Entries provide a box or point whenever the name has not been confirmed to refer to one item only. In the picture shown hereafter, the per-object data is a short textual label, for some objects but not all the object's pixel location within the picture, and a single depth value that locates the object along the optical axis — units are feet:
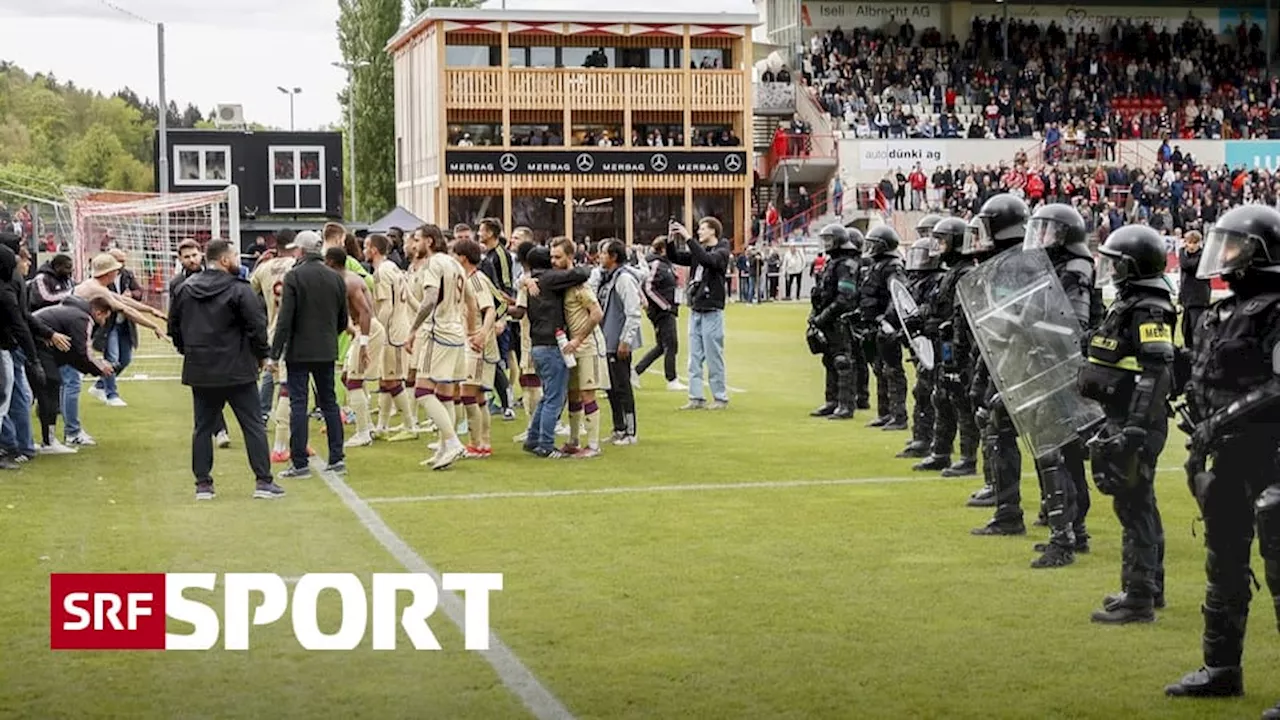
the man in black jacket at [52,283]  54.75
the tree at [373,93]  104.88
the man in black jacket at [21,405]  49.80
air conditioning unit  151.74
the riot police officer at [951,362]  41.14
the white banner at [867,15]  206.18
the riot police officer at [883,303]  56.90
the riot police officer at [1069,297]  33.27
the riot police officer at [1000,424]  36.09
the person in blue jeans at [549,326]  49.52
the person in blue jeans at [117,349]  65.51
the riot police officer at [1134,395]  27.32
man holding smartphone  62.85
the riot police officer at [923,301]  48.98
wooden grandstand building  187.73
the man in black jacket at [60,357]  51.85
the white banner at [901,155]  182.91
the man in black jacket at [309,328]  44.75
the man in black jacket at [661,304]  66.33
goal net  91.04
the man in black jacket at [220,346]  41.27
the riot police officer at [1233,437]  23.62
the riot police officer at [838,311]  59.67
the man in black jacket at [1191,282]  70.33
